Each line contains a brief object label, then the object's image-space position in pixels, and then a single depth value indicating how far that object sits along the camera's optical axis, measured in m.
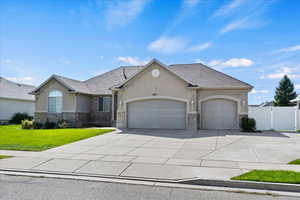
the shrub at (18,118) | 25.61
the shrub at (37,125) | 19.39
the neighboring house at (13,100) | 25.16
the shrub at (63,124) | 19.39
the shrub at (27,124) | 19.24
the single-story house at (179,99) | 15.98
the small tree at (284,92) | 37.69
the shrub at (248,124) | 15.47
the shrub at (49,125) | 19.53
